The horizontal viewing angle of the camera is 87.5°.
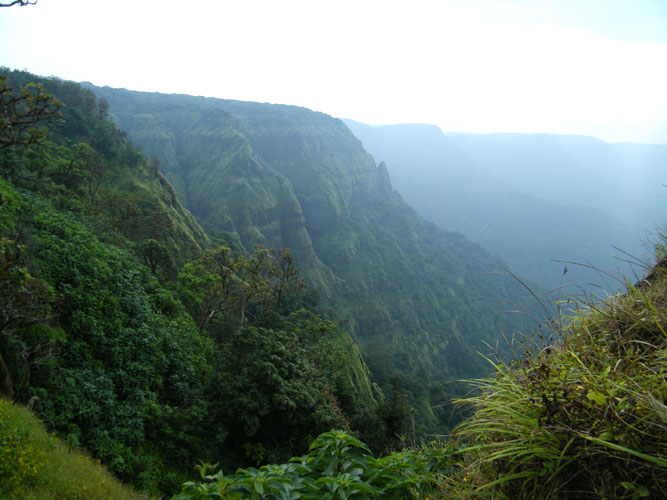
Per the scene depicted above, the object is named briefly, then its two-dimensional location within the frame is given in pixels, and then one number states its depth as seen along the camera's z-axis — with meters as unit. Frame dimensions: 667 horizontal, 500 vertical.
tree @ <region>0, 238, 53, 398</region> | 5.96
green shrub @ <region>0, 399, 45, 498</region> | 3.85
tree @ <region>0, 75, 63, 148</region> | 6.70
